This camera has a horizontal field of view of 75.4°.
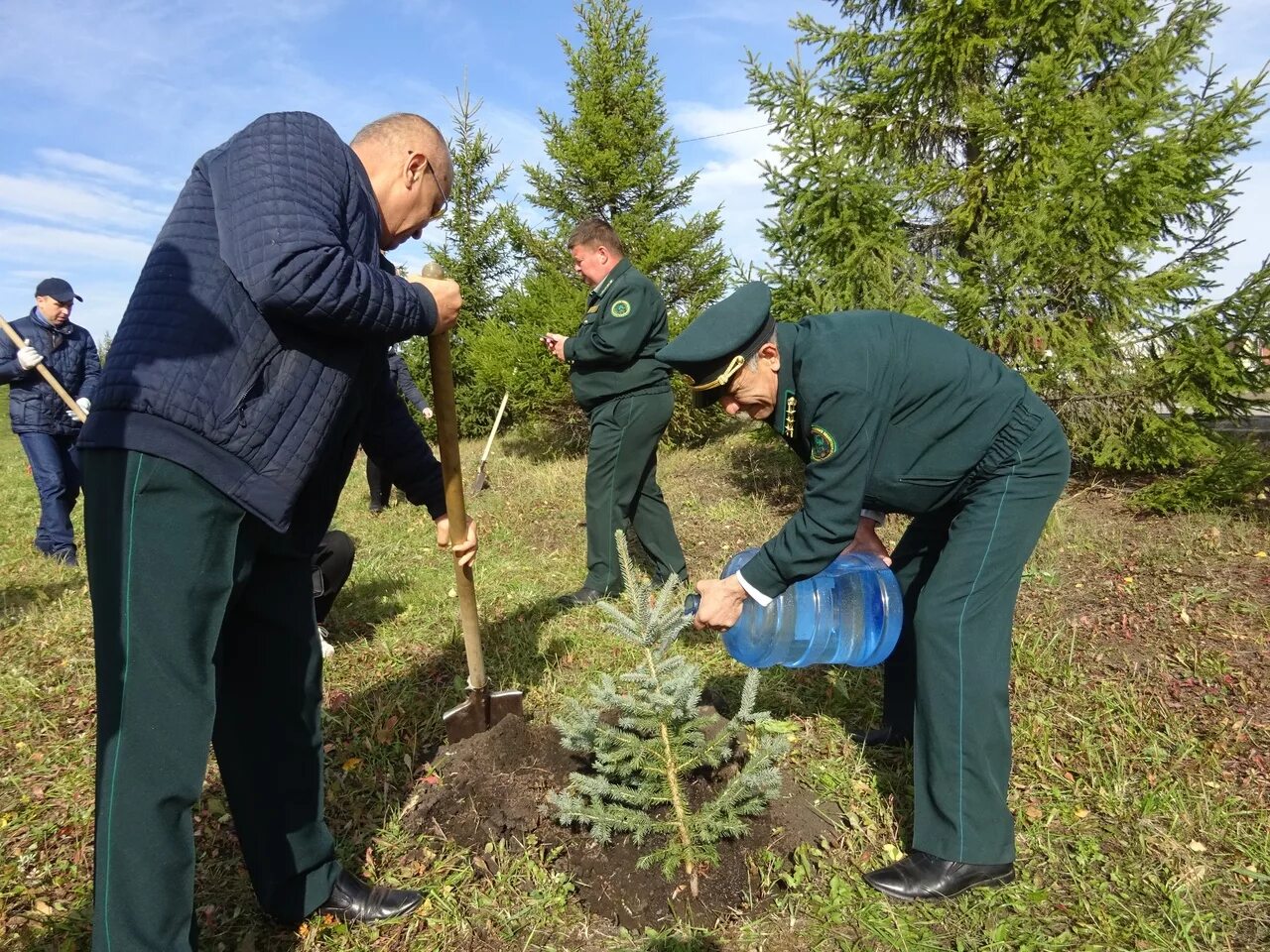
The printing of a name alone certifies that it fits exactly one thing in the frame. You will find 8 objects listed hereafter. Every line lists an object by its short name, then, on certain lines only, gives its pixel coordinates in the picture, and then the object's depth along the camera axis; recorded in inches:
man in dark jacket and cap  257.1
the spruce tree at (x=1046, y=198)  225.0
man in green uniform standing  199.9
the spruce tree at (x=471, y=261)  547.8
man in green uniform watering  91.4
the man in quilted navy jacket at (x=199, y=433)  67.9
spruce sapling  99.0
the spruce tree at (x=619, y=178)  440.5
